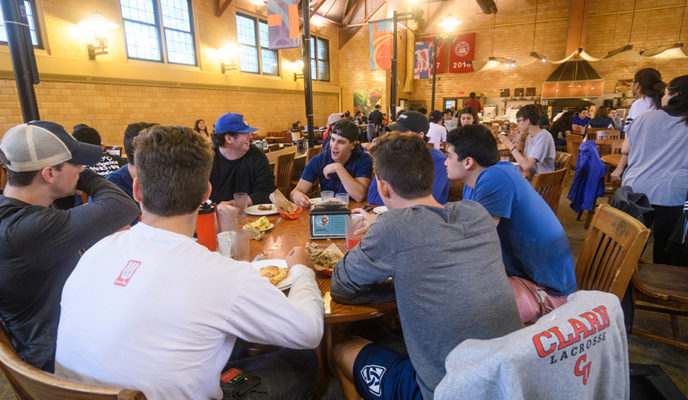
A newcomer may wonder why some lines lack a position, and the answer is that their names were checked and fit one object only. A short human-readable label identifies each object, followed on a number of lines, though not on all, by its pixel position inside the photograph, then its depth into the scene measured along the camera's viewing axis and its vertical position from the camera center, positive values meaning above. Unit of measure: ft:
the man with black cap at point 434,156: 8.54 -1.09
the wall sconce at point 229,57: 32.17 +5.47
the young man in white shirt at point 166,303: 2.81 -1.44
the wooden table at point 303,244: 4.24 -2.09
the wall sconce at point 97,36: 22.27 +5.31
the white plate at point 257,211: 7.86 -2.01
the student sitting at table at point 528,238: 5.67 -1.95
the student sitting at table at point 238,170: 9.93 -1.40
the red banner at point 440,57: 51.29 +8.04
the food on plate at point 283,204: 7.75 -1.84
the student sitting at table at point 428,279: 3.62 -1.68
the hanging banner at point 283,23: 16.79 +4.38
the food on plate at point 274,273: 4.56 -1.95
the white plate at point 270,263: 5.04 -2.02
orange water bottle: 5.42 -1.60
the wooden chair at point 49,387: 2.33 -1.72
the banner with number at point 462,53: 49.78 +8.36
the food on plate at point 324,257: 5.21 -2.00
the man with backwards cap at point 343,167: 9.42 -1.36
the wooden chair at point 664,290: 6.43 -3.19
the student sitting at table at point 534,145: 12.62 -1.11
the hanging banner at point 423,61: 34.50 +5.12
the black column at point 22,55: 8.67 +1.66
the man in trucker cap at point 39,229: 4.01 -1.23
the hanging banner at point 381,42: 26.14 +5.29
